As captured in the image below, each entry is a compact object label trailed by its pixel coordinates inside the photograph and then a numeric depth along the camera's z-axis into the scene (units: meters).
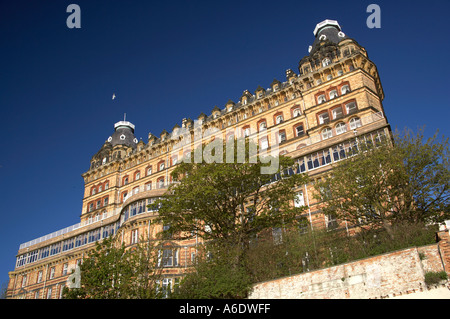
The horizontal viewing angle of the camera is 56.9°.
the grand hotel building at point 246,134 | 40.00
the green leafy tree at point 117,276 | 26.70
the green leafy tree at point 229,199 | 31.91
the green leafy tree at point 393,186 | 27.64
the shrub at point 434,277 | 19.61
